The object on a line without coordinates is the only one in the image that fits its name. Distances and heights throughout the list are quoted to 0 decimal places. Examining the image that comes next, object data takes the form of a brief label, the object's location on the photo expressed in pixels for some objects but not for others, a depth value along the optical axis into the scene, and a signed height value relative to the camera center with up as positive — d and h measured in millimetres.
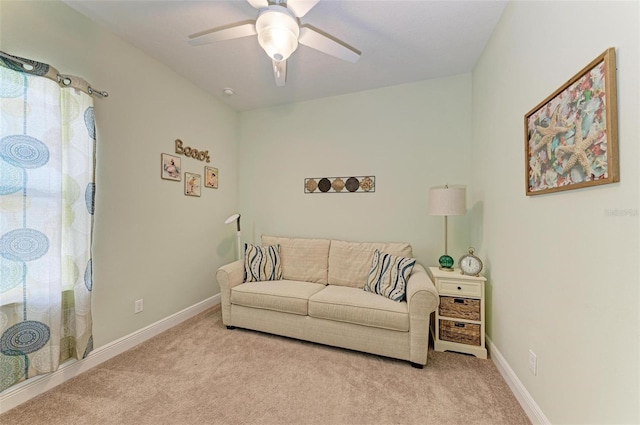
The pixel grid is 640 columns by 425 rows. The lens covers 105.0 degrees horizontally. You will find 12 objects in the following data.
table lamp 2236 +113
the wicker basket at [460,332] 2076 -1014
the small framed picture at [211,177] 3086 +480
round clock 2143 -446
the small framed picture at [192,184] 2811 +359
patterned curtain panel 1455 -28
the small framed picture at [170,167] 2527 +502
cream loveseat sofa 1958 -783
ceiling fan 1382 +1113
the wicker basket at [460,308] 2078 -807
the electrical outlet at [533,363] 1417 -874
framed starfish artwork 923 +372
